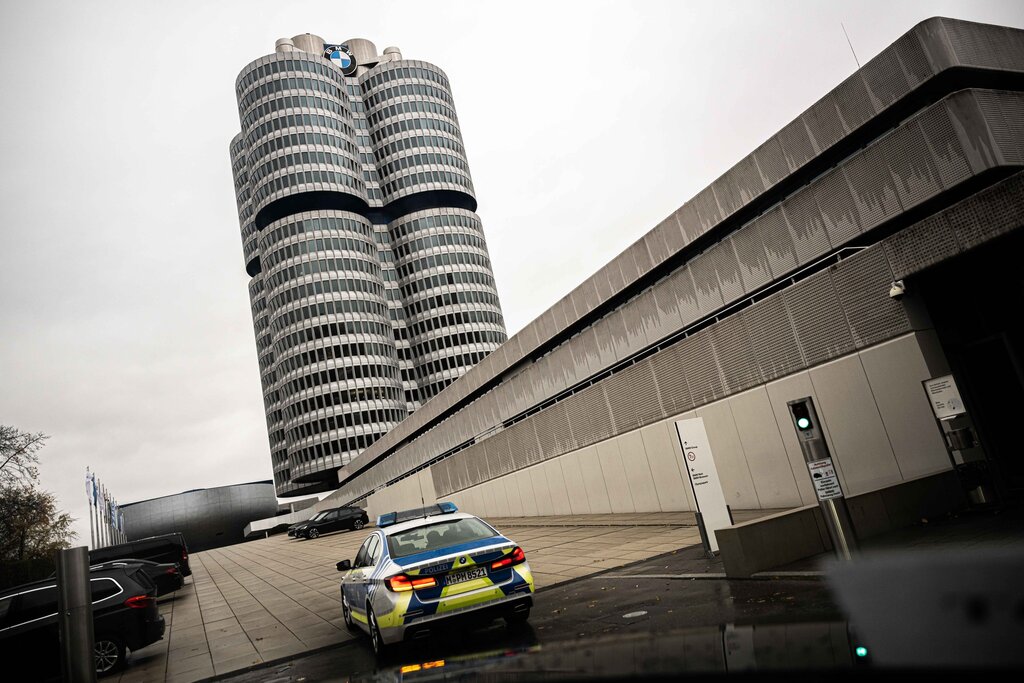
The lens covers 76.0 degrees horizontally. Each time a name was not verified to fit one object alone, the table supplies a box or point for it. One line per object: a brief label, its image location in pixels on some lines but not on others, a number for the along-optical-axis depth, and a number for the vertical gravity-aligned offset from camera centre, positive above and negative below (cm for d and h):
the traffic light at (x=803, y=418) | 825 +18
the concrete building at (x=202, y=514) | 13925 +1126
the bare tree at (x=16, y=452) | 3491 +802
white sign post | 1151 -35
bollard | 900 -27
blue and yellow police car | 738 -75
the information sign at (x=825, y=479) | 811 -60
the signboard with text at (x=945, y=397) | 1020 +6
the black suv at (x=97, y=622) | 1028 -41
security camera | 1188 +211
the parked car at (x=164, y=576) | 2042 +2
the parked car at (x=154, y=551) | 2789 +128
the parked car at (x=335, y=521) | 4134 +104
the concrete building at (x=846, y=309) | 1075 +245
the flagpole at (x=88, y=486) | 6631 +1042
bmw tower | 9788 +4491
